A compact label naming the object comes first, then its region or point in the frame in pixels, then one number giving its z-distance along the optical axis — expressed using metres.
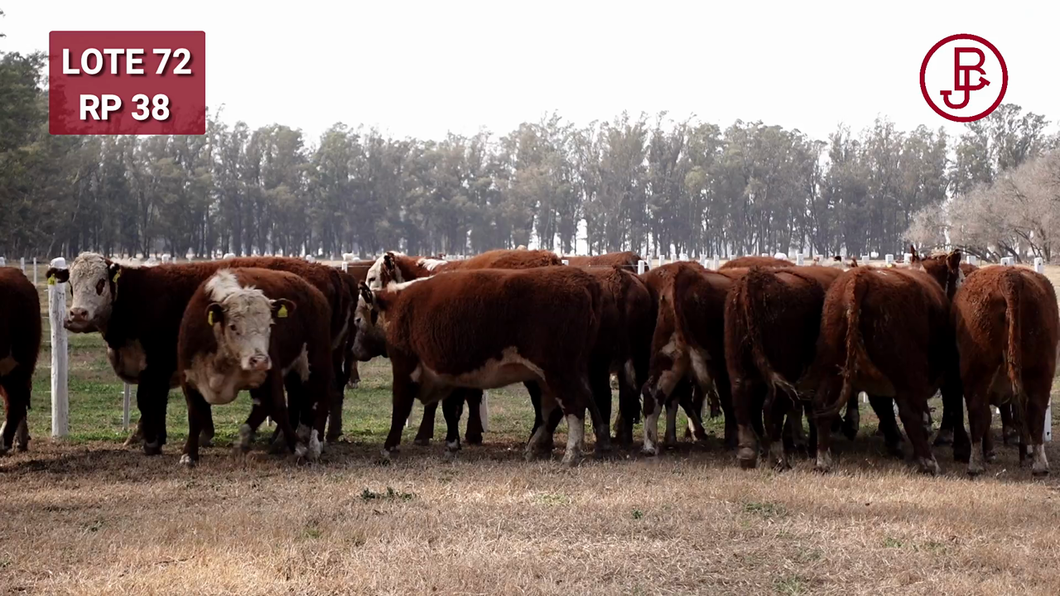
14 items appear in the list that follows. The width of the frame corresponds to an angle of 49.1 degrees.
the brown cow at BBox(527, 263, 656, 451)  10.97
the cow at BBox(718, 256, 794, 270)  13.64
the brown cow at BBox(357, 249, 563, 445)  11.57
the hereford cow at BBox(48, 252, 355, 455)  10.84
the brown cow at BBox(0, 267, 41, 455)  10.72
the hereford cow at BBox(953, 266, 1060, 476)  9.34
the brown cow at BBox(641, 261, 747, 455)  10.51
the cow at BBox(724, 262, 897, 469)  9.82
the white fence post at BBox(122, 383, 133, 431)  12.99
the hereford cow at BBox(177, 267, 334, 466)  9.81
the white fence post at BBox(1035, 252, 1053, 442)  11.66
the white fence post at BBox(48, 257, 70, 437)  11.96
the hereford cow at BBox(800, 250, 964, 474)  9.46
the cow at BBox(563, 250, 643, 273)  16.08
